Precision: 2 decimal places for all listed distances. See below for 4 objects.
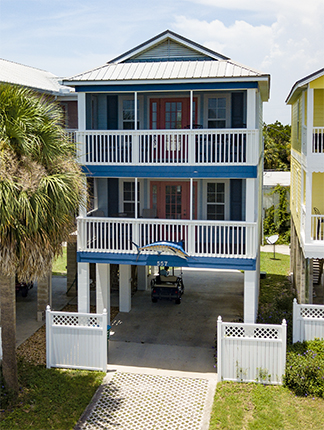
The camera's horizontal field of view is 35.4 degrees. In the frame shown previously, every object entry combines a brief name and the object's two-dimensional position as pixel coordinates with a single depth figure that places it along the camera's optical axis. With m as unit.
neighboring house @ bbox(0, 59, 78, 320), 17.25
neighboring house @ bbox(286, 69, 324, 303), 14.08
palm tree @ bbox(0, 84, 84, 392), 10.75
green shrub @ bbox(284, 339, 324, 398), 12.12
